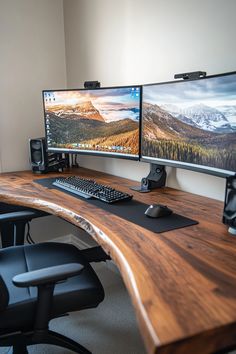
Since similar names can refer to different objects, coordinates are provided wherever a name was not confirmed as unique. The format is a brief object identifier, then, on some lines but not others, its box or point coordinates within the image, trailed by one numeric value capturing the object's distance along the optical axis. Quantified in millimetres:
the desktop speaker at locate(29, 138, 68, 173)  2236
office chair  1032
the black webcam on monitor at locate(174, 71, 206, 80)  1415
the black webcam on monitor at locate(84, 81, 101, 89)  2012
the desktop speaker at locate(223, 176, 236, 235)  1108
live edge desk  613
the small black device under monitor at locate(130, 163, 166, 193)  1729
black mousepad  1162
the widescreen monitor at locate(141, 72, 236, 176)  1243
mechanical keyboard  1498
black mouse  1255
